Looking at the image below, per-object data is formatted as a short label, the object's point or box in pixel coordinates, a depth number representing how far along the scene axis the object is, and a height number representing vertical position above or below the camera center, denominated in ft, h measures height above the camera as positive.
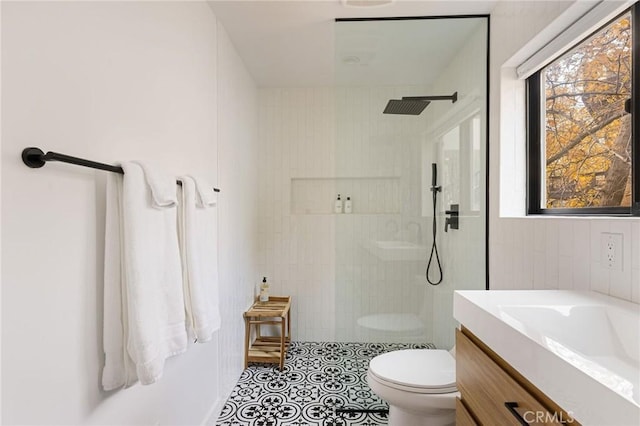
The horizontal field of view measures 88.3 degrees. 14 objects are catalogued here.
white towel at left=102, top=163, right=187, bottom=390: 3.12 -0.69
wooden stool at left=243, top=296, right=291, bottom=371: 8.39 -3.33
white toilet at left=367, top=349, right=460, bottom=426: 4.83 -2.64
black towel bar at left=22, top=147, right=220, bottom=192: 2.47 +0.42
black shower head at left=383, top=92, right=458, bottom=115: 6.71 +2.25
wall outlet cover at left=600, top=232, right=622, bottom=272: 3.43 -0.41
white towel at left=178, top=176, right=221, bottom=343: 4.12 -0.67
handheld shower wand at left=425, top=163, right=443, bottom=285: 6.75 +0.15
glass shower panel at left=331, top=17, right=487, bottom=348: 6.61 +1.03
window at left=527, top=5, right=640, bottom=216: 3.83 +1.17
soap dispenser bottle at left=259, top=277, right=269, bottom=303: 9.41 -2.31
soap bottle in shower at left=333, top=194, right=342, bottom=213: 7.98 +0.18
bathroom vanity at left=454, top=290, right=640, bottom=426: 1.86 -1.07
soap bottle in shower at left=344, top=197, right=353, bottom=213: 7.54 +0.15
